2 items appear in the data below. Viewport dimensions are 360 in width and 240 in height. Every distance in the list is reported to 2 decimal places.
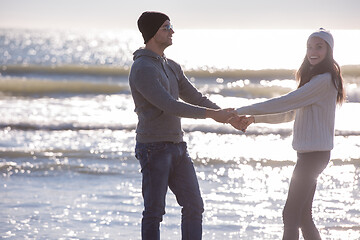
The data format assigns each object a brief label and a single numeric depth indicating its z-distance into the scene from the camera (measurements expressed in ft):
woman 28.16
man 28.54
